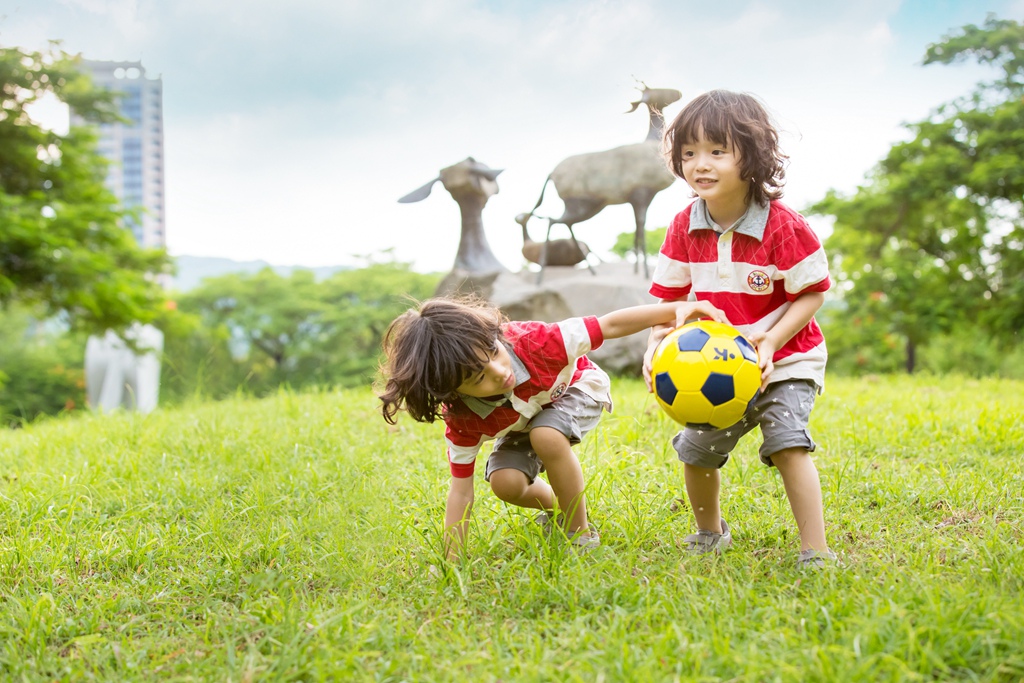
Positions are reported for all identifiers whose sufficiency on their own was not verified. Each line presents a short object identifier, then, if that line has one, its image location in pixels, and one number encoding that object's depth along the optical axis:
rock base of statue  7.01
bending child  2.08
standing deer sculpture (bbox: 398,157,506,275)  8.05
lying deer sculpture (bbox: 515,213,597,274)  7.75
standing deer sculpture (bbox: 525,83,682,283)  7.01
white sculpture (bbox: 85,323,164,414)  14.55
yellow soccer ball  1.98
